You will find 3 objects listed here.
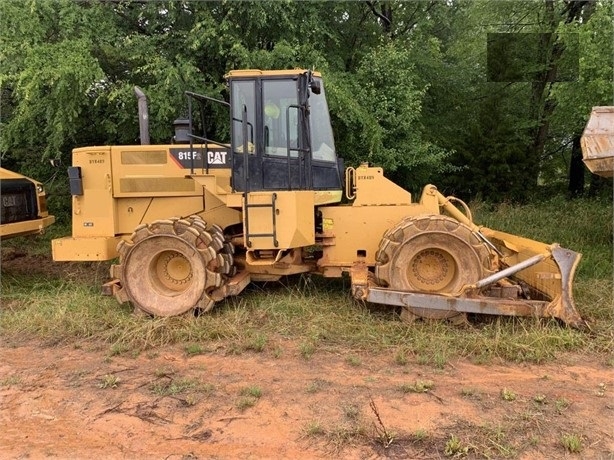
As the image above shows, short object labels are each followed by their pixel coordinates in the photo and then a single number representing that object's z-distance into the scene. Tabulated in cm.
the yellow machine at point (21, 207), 695
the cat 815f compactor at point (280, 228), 537
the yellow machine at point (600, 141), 691
